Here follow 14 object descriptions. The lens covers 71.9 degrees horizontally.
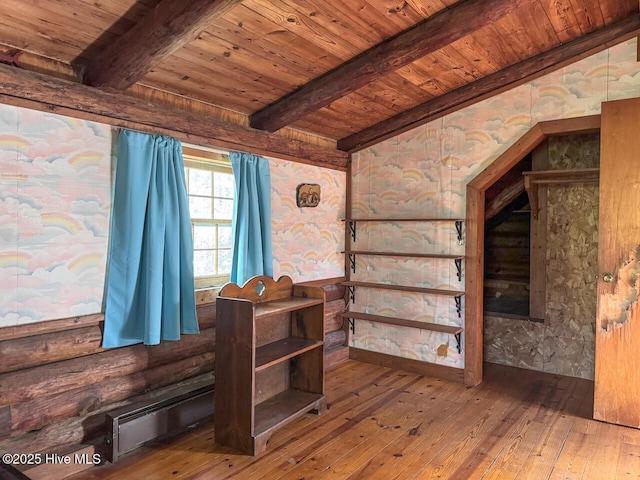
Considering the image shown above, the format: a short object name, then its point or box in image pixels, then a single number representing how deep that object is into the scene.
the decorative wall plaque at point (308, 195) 4.47
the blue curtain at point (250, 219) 3.68
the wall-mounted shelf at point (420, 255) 4.33
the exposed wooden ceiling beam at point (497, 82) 3.58
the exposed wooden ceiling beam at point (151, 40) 2.31
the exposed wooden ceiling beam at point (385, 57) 2.91
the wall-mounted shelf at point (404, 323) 4.34
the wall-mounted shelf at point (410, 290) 4.36
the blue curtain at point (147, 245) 2.89
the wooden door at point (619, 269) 3.38
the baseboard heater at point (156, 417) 2.78
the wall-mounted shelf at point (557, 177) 4.28
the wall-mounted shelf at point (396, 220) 4.36
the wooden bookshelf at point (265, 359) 2.96
